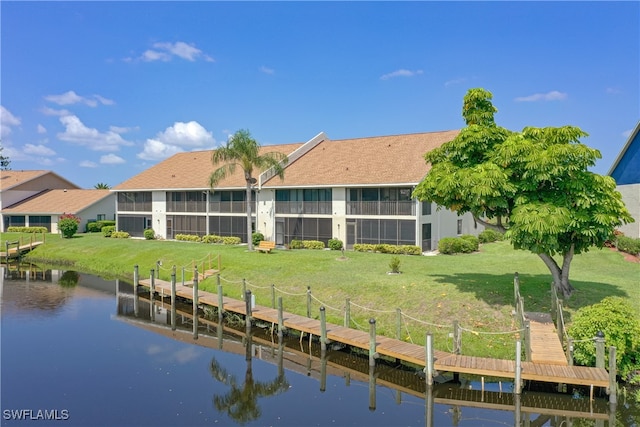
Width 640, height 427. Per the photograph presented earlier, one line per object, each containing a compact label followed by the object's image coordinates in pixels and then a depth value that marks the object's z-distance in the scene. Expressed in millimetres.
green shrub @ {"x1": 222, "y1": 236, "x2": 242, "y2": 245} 45688
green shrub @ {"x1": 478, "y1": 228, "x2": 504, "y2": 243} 43125
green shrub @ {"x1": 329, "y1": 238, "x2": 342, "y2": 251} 39469
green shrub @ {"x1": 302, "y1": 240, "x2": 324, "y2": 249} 41062
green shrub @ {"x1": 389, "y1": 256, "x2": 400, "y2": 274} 27672
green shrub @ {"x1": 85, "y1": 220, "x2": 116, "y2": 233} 60188
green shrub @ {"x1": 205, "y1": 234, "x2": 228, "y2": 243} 47153
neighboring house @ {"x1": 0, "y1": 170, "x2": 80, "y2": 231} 64500
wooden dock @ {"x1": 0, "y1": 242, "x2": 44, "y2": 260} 47291
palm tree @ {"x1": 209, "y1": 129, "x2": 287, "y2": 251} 38688
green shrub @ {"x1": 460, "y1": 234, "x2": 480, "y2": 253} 37272
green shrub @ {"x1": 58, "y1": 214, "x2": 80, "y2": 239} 52844
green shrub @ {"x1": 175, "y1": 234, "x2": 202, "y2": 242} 48906
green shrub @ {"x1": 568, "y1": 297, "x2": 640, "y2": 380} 15461
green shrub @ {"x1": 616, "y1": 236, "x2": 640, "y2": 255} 34031
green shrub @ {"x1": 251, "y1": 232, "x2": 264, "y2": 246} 43094
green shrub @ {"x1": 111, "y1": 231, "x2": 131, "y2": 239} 53450
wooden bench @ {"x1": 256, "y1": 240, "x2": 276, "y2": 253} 37938
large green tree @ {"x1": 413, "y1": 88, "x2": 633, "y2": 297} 18531
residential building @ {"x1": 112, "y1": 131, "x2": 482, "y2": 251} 38594
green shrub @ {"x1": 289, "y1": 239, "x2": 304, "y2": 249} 41875
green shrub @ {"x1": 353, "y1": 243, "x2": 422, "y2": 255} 36531
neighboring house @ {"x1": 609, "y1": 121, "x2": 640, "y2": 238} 38584
